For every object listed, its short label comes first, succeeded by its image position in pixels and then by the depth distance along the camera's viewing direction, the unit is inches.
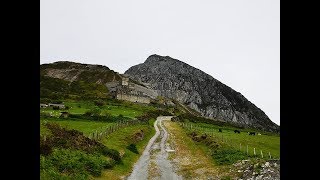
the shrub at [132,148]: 2043.1
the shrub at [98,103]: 5087.6
